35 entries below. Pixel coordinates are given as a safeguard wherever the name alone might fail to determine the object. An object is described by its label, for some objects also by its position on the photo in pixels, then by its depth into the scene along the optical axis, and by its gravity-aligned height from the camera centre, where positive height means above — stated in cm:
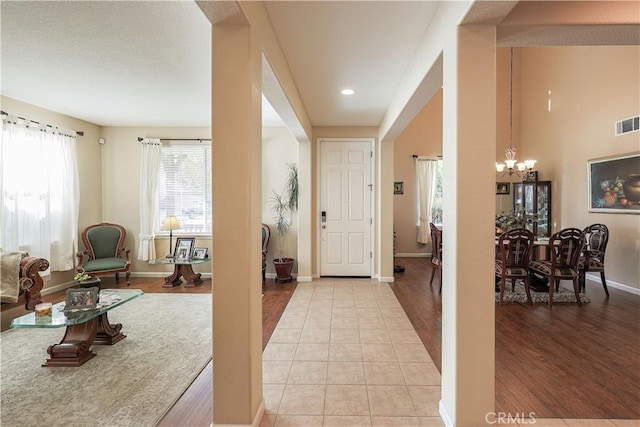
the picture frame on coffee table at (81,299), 273 -79
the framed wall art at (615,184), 461 +34
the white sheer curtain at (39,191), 402 +24
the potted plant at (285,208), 534 -1
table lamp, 516 -26
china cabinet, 654 +3
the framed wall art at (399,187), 797 +50
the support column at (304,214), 528 -11
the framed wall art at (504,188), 786 +46
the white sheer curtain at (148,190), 552 +32
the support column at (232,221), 171 -7
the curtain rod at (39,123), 394 +120
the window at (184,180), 563 +50
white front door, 547 +14
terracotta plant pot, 525 -104
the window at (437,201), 788 +14
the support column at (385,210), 521 -5
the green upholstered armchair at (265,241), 544 -57
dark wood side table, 506 -106
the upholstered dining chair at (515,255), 379 -59
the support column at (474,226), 170 -10
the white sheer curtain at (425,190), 784 +42
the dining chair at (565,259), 384 -66
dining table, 446 -111
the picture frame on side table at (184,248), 521 -67
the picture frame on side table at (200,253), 534 -76
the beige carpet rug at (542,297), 405 -118
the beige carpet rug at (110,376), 195 -125
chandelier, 583 +190
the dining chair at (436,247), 458 -60
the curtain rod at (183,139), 557 +122
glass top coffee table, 250 -105
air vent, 456 +119
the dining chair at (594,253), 431 -65
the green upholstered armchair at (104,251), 481 -69
